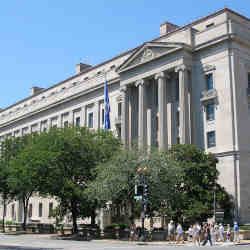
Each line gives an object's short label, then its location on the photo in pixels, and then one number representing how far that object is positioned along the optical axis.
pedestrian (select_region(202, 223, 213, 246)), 31.94
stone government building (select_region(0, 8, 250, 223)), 47.47
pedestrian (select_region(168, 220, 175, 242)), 36.16
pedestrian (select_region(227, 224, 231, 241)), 35.01
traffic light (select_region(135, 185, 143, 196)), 31.50
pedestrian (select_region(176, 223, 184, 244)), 34.56
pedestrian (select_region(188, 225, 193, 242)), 35.44
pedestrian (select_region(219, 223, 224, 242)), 35.50
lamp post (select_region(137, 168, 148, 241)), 32.59
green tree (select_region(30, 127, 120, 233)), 41.81
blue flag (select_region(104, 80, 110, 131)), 56.89
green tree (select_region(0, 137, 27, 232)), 55.75
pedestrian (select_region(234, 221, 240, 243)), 34.91
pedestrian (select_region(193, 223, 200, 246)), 34.00
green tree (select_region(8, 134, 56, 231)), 42.12
